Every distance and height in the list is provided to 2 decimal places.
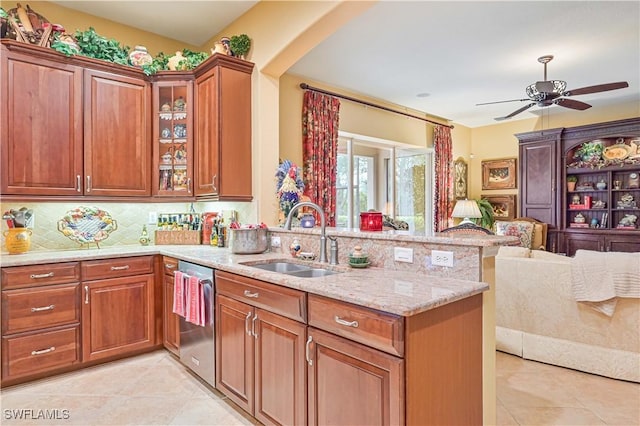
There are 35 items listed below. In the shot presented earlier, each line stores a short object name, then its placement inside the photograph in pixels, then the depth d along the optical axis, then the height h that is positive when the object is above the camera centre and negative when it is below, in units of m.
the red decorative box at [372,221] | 2.58 -0.06
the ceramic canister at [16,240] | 3.14 -0.23
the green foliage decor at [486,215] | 7.27 -0.04
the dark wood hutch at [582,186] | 5.94 +0.45
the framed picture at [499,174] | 7.25 +0.79
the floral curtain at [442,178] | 6.93 +0.67
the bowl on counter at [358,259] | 2.37 -0.29
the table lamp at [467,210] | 6.16 +0.05
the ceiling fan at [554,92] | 3.98 +1.33
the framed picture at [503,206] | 7.20 +0.14
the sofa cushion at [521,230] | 6.23 -0.29
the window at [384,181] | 5.77 +0.56
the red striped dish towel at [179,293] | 2.91 -0.64
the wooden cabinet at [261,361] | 1.96 -0.87
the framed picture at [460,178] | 7.48 +0.70
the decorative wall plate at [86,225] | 3.55 -0.12
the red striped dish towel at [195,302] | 2.70 -0.66
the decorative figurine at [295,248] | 2.93 -0.28
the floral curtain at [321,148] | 4.82 +0.86
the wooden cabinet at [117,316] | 3.08 -0.89
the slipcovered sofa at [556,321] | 2.86 -0.90
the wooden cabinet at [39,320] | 2.77 -0.83
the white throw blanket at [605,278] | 2.77 -0.50
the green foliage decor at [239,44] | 3.53 +1.60
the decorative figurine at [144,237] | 3.90 -0.25
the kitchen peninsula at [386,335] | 1.53 -0.56
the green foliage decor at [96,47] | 3.33 +1.50
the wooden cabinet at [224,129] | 3.37 +0.78
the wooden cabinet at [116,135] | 3.35 +0.73
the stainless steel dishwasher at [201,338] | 2.66 -0.95
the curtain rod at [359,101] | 4.81 +1.67
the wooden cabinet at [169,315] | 3.17 -0.89
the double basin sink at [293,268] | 2.60 -0.41
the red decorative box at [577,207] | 6.34 +0.11
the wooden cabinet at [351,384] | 1.51 -0.75
